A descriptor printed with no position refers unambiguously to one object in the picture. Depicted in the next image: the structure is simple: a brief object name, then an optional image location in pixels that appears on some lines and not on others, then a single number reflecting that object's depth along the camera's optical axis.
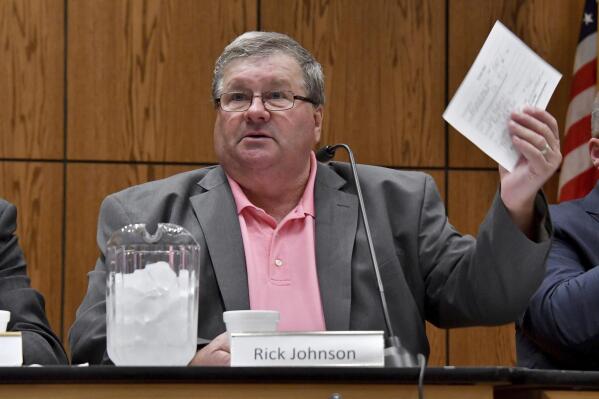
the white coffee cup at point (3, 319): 4.11
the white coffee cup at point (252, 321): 4.03
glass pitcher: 3.91
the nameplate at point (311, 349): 3.70
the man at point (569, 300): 5.71
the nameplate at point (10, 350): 3.78
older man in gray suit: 5.41
